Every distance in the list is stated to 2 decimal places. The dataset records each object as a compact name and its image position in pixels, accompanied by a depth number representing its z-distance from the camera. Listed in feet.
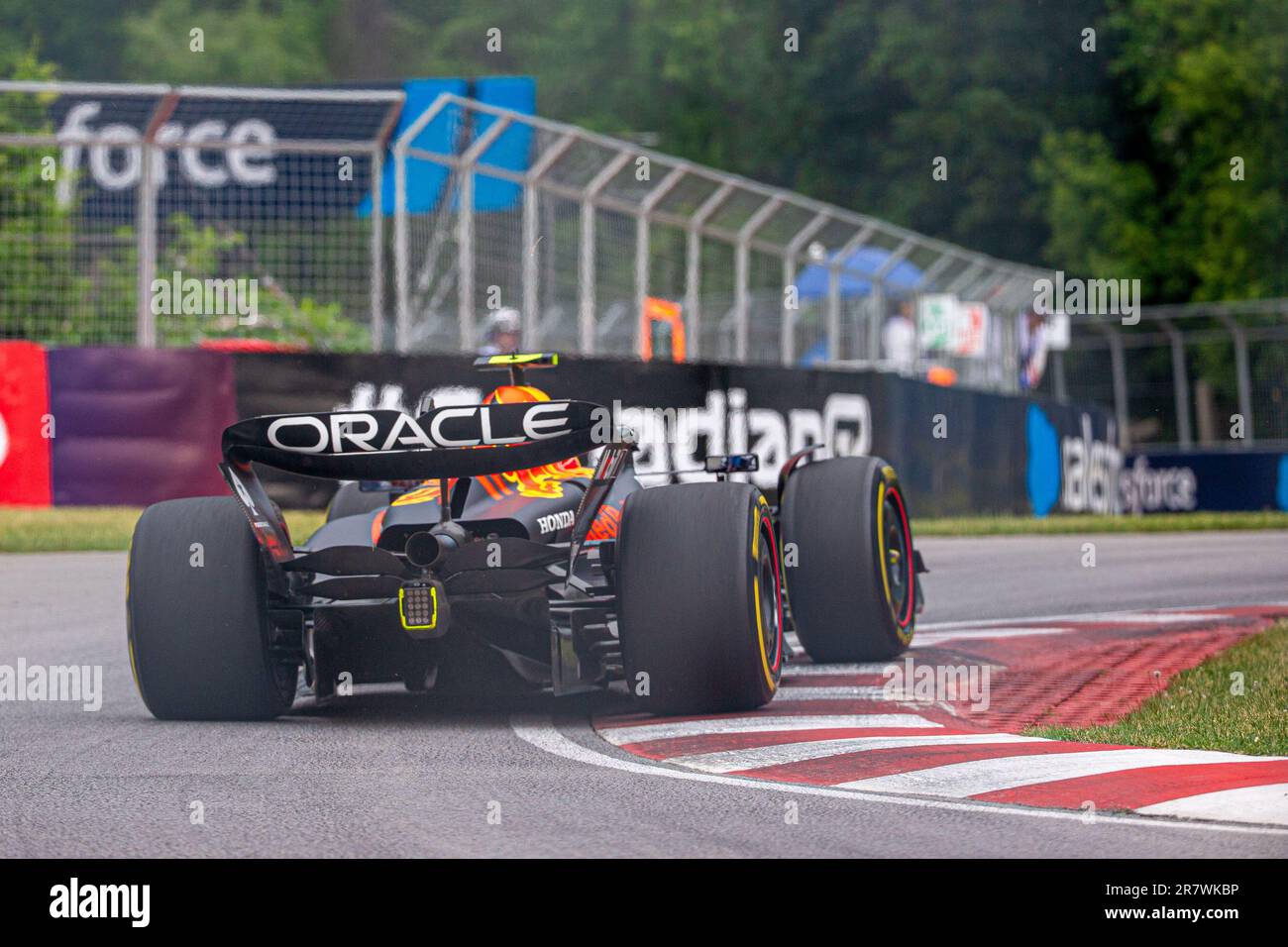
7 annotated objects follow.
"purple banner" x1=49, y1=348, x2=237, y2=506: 49.98
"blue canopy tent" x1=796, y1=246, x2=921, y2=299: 70.22
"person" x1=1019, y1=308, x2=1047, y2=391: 90.82
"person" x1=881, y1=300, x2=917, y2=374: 74.90
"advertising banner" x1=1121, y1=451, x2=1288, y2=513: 96.68
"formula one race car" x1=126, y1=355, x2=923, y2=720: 23.91
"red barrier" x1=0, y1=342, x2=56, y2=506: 49.44
